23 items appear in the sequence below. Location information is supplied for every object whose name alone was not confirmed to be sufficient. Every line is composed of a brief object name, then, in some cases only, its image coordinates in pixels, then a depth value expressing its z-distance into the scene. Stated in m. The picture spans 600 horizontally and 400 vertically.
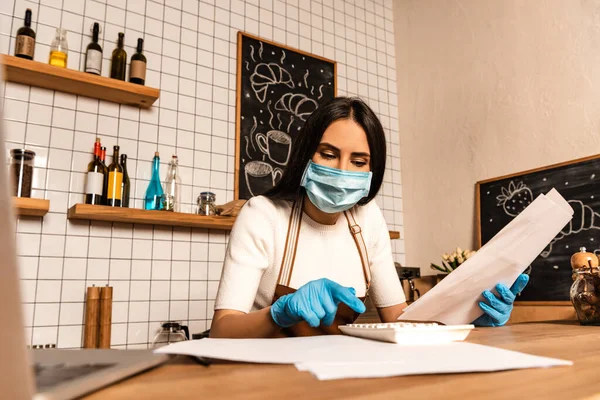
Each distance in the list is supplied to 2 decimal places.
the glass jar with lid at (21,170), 1.82
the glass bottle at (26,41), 1.91
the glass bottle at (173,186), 2.16
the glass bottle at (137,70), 2.14
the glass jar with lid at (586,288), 1.19
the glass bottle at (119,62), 2.13
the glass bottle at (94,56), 2.05
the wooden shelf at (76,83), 1.86
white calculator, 0.62
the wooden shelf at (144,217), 1.88
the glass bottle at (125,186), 2.08
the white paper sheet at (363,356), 0.41
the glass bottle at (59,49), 1.99
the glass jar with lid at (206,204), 2.23
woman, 1.18
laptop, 0.19
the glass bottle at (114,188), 1.99
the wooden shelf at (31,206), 1.76
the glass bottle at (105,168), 2.02
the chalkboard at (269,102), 2.52
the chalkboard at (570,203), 2.01
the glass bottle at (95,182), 1.96
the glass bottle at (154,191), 2.14
